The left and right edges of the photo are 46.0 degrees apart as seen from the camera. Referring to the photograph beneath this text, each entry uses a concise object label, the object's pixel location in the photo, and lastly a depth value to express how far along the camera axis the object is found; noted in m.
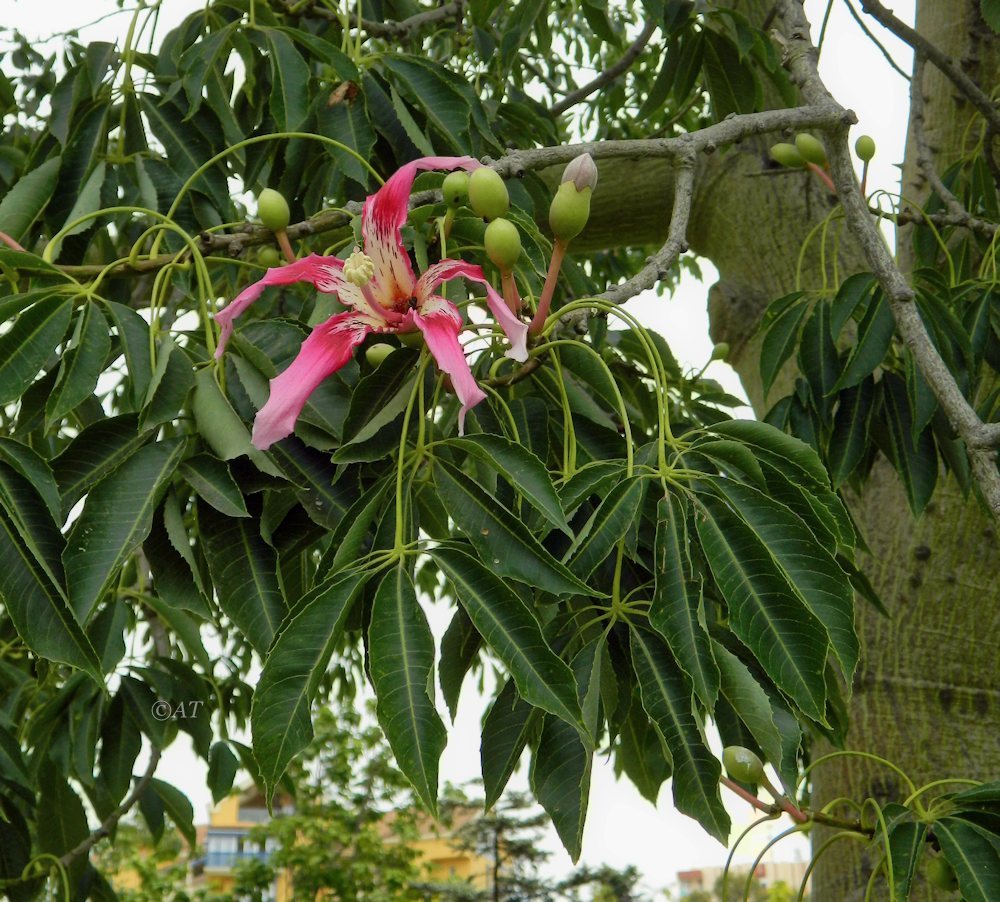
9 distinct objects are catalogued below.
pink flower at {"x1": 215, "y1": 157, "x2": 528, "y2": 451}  0.89
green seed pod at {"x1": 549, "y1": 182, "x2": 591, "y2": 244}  0.92
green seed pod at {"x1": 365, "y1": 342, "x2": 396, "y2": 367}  1.05
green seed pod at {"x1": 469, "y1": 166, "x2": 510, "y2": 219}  0.91
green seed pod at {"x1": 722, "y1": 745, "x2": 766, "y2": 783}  0.92
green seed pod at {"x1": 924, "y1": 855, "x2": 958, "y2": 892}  1.04
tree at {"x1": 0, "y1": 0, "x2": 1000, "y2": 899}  0.84
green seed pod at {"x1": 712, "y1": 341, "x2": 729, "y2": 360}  1.95
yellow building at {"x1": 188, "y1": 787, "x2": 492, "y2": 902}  9.43
